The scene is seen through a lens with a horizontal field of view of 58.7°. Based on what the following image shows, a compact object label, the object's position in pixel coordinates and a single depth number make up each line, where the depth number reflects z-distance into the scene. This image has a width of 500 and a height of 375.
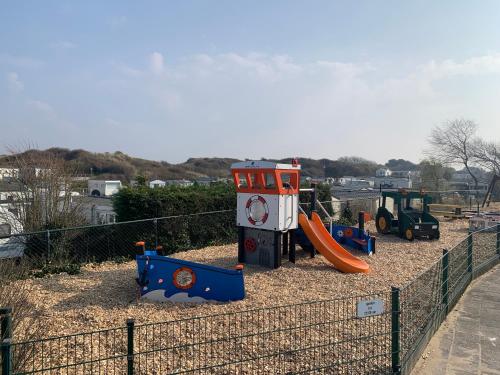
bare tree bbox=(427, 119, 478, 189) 41.38
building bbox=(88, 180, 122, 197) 34.44
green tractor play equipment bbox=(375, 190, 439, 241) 14.60
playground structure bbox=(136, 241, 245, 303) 7.33
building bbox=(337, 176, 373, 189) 48.75
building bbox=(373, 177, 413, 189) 50.07
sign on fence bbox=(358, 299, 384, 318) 4.44
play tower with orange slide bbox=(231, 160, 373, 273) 9.73
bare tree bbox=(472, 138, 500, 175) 40.44
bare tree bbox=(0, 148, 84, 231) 12.02
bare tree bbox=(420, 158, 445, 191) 33.94
